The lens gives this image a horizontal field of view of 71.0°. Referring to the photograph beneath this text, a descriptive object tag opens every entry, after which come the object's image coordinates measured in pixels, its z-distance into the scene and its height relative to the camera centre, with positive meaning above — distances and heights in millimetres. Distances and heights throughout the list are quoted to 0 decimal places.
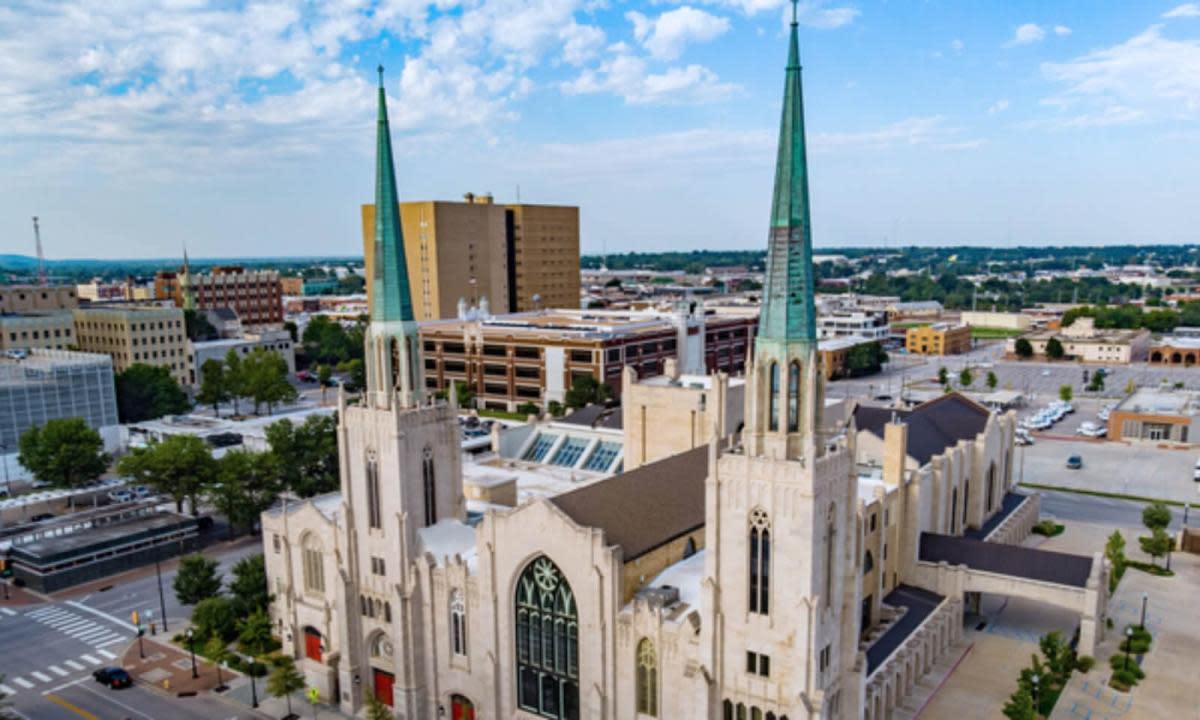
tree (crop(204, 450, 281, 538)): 76938 -22011
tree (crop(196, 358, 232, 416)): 127625 -20704
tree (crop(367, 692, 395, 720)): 43216 -23838
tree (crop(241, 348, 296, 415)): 128500 -20194
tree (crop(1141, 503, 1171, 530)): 70750 -23908
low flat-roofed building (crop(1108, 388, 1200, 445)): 110938 -25077
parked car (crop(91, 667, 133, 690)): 53031 -26810
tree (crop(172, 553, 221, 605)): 60406 -23752
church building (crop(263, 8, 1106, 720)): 34125 -16894
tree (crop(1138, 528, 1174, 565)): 68625 -25480
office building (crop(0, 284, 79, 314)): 141625 -8055
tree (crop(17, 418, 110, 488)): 89250 -21426
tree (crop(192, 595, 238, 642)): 56094 -24493
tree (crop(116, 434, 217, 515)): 79000 -20376
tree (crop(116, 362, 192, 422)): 119312 -20678
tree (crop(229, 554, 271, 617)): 59188 -23804
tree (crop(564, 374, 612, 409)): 124812 -22290
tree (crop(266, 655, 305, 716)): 48594 -25014
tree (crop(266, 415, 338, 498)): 82688 -20521
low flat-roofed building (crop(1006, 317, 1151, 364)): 187000 -25476
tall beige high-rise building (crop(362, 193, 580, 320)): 182875 -1561
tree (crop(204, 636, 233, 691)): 53469 -25557
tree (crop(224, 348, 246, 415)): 129250 -20114
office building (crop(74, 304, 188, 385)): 133875 -13764
